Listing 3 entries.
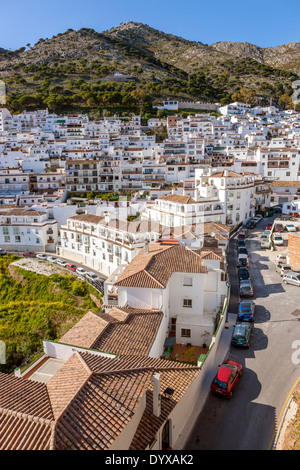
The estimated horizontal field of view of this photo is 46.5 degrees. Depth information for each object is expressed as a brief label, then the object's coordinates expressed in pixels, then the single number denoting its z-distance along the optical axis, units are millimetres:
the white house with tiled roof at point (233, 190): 44500
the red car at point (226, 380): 15008
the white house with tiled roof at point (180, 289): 20703
